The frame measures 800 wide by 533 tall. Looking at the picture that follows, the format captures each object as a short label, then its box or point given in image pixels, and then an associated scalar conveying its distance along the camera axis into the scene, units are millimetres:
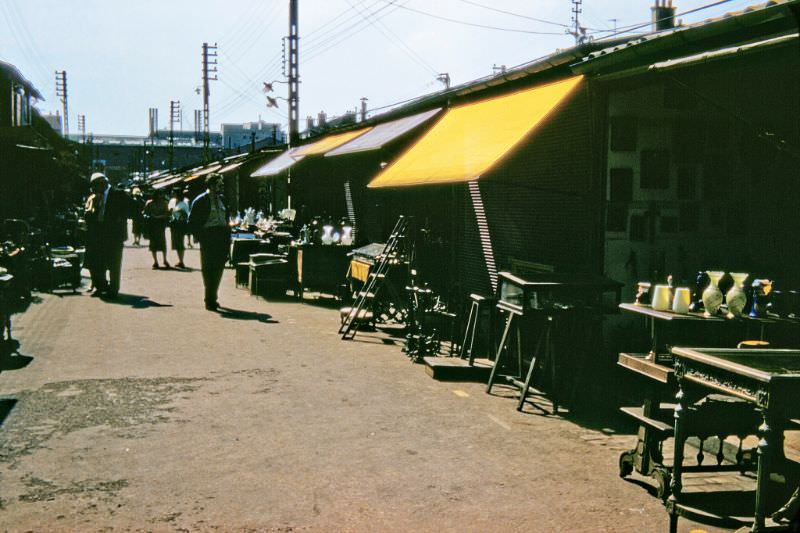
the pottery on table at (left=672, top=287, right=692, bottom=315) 5961
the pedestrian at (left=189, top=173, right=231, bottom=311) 13648
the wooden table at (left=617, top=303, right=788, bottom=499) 5344
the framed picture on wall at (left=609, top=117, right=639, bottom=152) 8828
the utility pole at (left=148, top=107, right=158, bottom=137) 98062
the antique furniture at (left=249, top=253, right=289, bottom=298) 15930
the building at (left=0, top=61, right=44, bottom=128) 32938
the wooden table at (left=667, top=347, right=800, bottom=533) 3900
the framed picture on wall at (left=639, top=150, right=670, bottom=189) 8969
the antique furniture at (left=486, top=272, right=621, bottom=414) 7430
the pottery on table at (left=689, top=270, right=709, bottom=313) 6289
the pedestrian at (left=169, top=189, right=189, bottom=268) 20031
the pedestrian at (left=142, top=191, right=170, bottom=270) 20031
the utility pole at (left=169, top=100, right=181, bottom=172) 84925
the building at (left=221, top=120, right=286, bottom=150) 126500
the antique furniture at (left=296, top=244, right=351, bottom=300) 15242
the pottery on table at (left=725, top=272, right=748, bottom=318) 5836
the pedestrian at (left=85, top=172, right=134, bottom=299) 14500
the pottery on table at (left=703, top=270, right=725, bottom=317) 5992
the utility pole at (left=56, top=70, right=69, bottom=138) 77838
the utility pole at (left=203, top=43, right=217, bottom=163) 47062
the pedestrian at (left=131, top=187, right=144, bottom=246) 29766
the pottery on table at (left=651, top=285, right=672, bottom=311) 6055
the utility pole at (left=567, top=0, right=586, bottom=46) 48462
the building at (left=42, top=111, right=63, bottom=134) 106306
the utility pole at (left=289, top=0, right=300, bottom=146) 29297
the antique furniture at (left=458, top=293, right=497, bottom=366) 8922
